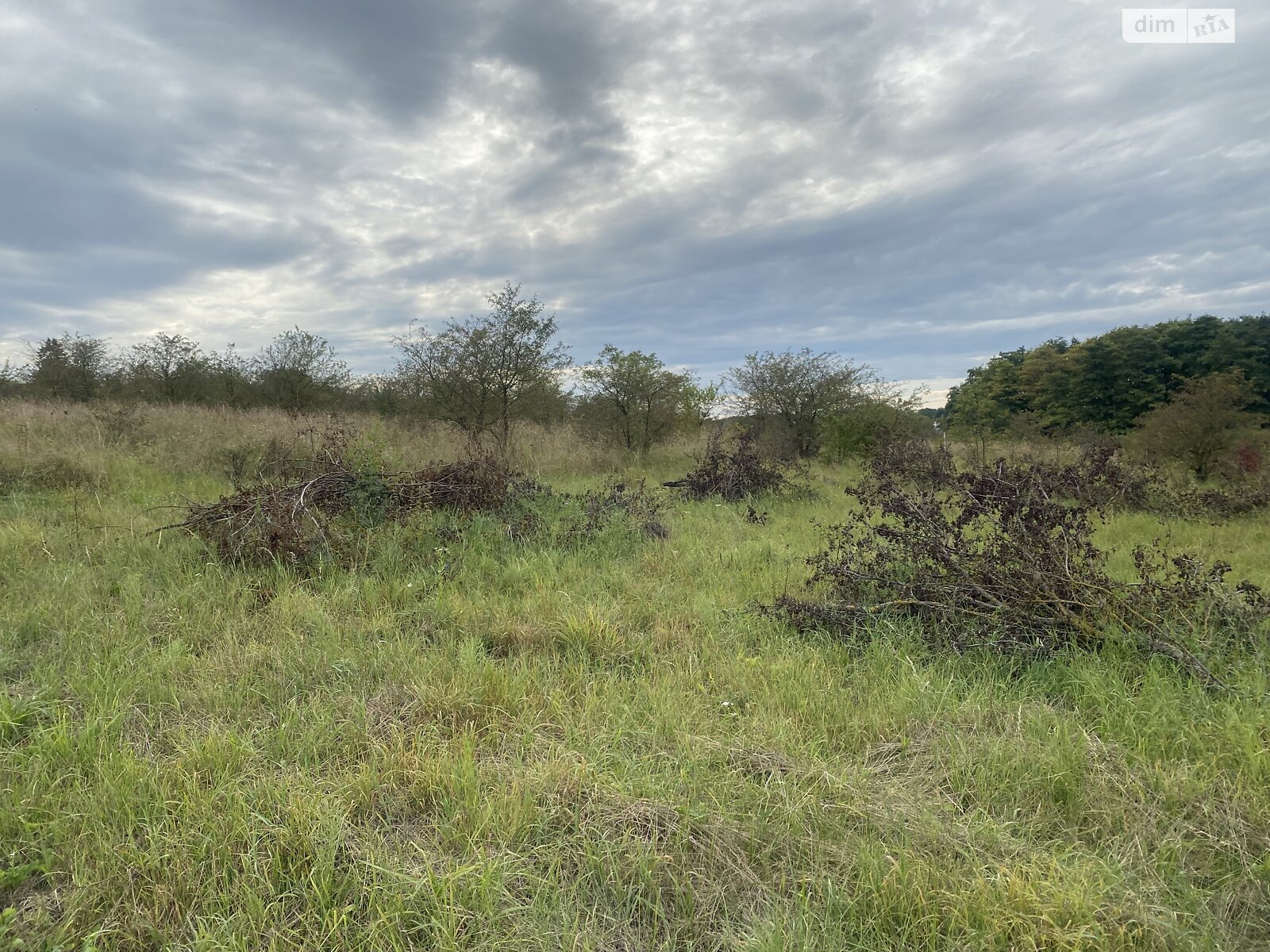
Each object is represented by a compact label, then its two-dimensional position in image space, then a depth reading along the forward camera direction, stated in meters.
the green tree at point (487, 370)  13.12
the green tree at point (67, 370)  20.34
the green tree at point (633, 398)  17.16
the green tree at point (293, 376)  22.12
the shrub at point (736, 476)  9.78
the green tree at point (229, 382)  22.17
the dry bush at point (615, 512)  6.28
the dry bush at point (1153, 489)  7.84
